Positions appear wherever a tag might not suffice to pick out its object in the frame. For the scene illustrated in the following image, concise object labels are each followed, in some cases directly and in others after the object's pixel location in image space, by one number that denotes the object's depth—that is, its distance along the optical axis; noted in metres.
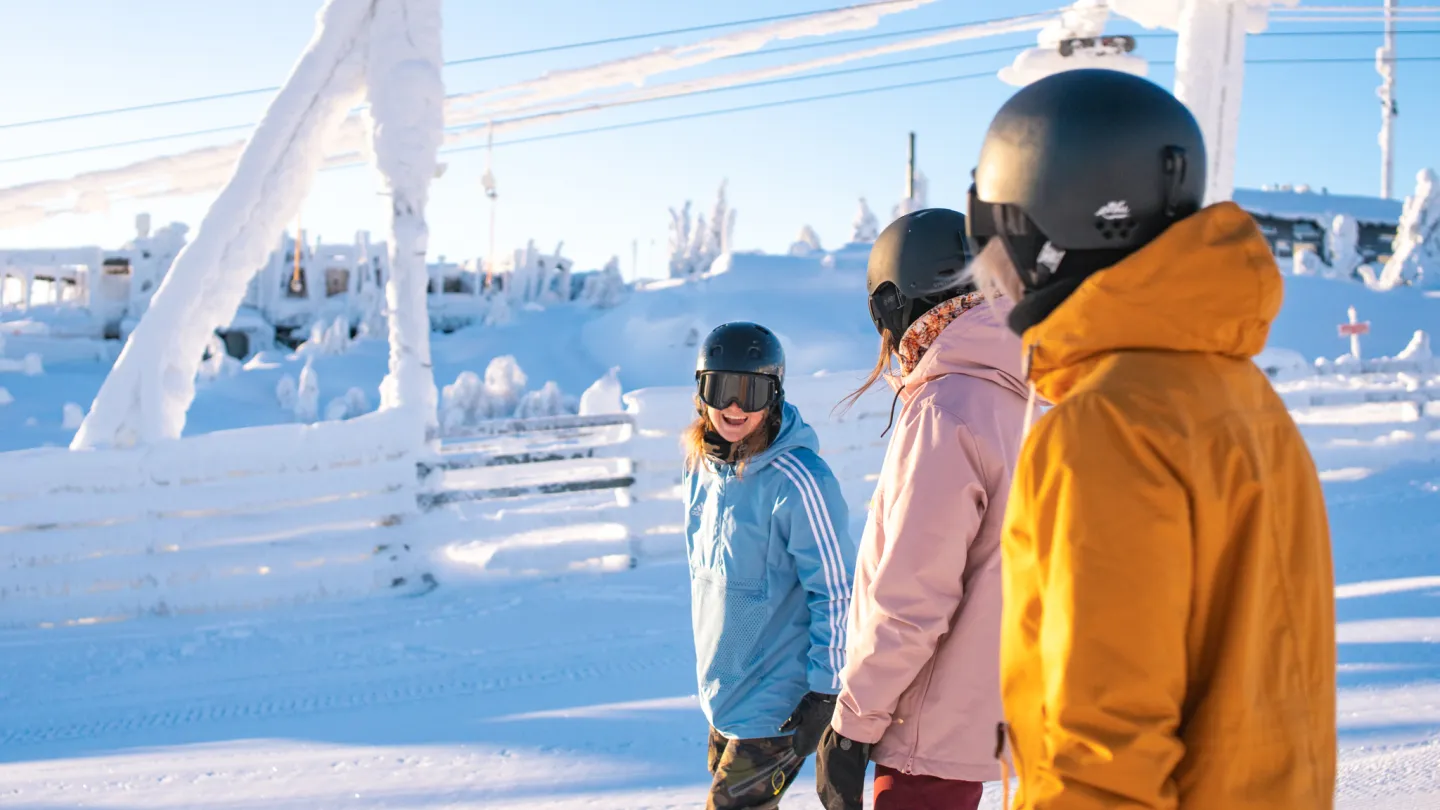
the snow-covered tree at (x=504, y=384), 22.83
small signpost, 13.70
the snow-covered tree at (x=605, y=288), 38.62
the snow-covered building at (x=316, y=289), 35.94
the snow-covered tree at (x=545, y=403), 22.16
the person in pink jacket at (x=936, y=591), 1.74
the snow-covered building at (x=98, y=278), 31.27
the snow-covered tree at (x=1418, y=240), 32.81
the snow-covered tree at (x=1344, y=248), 36.44
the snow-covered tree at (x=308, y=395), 22.98
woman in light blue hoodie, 2.28
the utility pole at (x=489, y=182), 9.59
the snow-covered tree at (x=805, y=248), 37.69
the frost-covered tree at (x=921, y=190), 38.65
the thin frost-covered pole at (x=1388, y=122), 35.72
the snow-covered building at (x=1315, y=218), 40.91
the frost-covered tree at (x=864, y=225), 49.34
